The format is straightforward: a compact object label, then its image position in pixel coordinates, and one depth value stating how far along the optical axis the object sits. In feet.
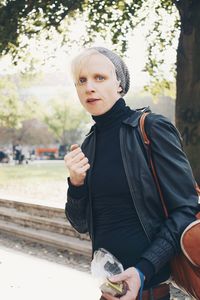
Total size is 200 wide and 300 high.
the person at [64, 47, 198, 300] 6.11
